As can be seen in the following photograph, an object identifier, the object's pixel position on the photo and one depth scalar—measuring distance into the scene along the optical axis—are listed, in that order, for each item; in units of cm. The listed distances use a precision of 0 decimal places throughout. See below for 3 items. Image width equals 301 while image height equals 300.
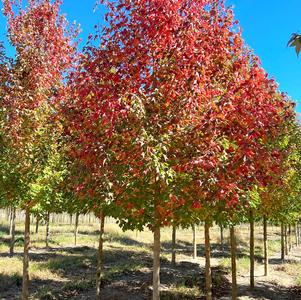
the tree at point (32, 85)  934
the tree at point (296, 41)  315
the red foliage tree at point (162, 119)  654
